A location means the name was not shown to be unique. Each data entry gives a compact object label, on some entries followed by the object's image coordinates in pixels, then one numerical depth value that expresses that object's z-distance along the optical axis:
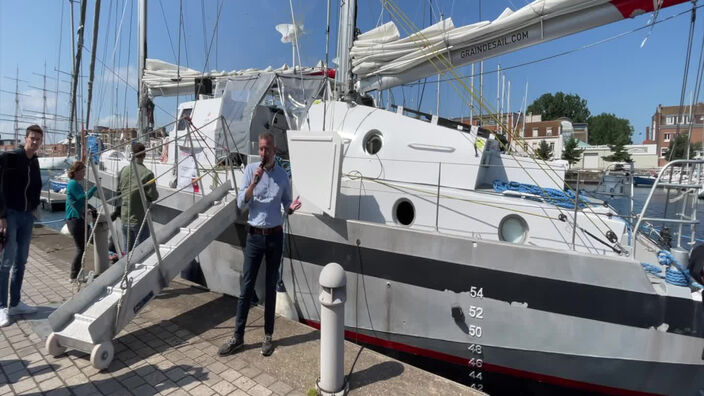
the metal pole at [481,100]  5.36
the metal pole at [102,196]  3.13
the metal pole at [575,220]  3.66
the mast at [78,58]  10.13
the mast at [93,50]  9.66
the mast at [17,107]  26.41
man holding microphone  3.63
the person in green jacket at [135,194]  5.11
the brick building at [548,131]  50.34
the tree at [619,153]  49.79
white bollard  2.86
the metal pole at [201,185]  5.63
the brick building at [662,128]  57.10
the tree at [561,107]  80.25
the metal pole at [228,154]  4.71
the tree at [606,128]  74.00
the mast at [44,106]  24.42
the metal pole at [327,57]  6.37
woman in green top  5.65
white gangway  3.34
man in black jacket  4.02
